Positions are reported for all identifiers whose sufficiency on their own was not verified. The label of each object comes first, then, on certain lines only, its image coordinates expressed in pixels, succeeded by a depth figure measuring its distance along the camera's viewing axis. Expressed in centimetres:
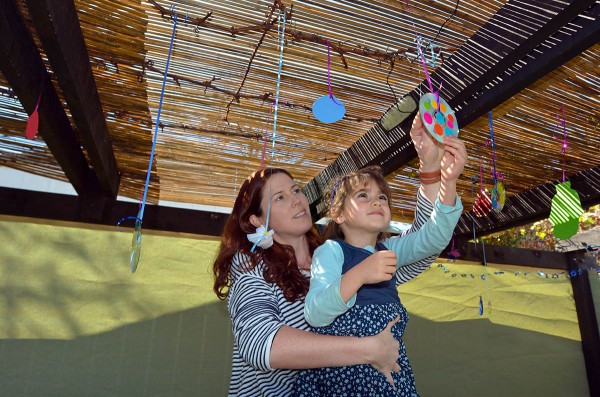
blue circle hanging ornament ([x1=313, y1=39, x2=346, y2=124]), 172
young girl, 98
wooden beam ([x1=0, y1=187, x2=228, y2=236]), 308
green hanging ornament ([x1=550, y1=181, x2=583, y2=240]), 247
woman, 93
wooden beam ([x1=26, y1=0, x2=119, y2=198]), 140
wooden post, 398
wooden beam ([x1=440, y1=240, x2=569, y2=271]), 417
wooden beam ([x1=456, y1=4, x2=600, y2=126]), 147
